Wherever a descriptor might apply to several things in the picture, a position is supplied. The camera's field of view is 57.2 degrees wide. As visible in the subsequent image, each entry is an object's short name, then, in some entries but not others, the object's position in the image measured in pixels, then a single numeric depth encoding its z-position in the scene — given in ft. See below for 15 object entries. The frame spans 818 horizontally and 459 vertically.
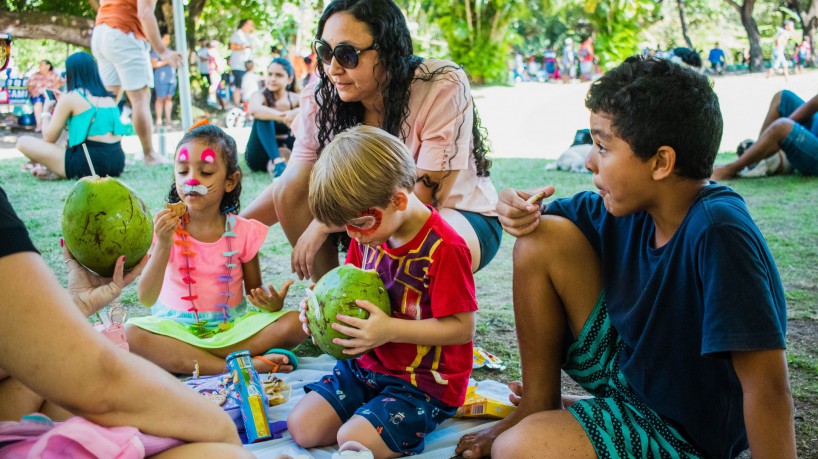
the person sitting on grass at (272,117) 26.43
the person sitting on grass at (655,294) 6.01
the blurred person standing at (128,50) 26.03
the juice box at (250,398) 8.68
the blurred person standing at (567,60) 92.32
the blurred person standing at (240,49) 49.75
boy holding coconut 8.04
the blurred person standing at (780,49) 73.00
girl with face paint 10.33
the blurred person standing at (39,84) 44.11
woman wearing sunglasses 10.07
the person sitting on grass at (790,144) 23.54
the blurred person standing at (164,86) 43.58
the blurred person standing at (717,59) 92.89
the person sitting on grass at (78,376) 4.34
